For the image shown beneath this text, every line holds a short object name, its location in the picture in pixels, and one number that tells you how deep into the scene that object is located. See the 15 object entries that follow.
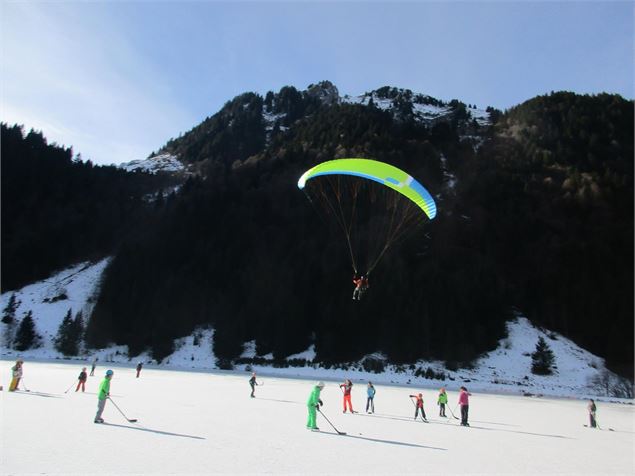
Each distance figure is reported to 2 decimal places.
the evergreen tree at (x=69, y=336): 48.41
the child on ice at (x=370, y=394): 14.12
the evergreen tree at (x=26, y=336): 48.53
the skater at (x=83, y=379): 16.23
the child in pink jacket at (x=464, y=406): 12.49
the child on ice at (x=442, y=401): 14.37
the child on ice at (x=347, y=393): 13.91
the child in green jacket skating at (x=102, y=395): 9.79
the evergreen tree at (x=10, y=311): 53.38
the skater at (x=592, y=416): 14.15
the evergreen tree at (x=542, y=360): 37.47
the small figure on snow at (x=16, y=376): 14.75
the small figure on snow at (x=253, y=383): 17.19
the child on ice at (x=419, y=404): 13.12
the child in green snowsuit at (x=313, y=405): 10.38
